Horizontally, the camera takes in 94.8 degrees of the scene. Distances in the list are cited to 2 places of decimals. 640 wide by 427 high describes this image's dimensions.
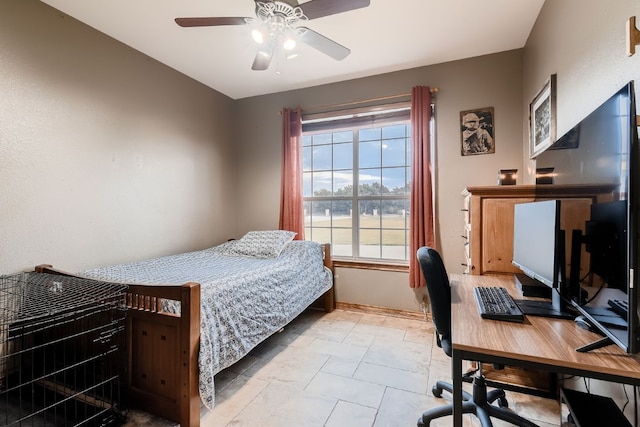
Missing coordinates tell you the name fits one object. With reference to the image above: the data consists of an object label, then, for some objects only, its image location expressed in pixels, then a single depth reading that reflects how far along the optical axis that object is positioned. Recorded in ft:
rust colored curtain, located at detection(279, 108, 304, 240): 11.66
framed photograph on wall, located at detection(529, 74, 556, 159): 6.48
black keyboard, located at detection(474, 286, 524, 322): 4.01
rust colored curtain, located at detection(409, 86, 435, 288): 9.84
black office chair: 4.74
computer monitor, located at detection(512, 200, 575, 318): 4.11
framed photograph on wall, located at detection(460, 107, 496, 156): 9.41
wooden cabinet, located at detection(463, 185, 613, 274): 6.45
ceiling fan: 5.52
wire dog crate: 5.08
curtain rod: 10.30
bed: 5.03
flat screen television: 2.73
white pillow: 9.80
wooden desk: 2.83
